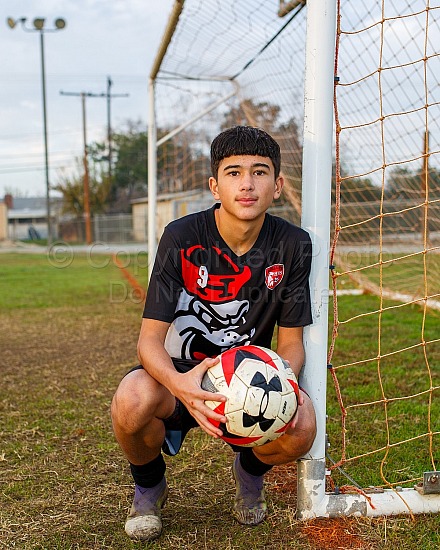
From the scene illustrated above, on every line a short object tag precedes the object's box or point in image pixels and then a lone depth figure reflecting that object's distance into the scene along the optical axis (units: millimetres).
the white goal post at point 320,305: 2285
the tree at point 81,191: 40844
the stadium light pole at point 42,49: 28391
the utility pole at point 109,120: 41472
